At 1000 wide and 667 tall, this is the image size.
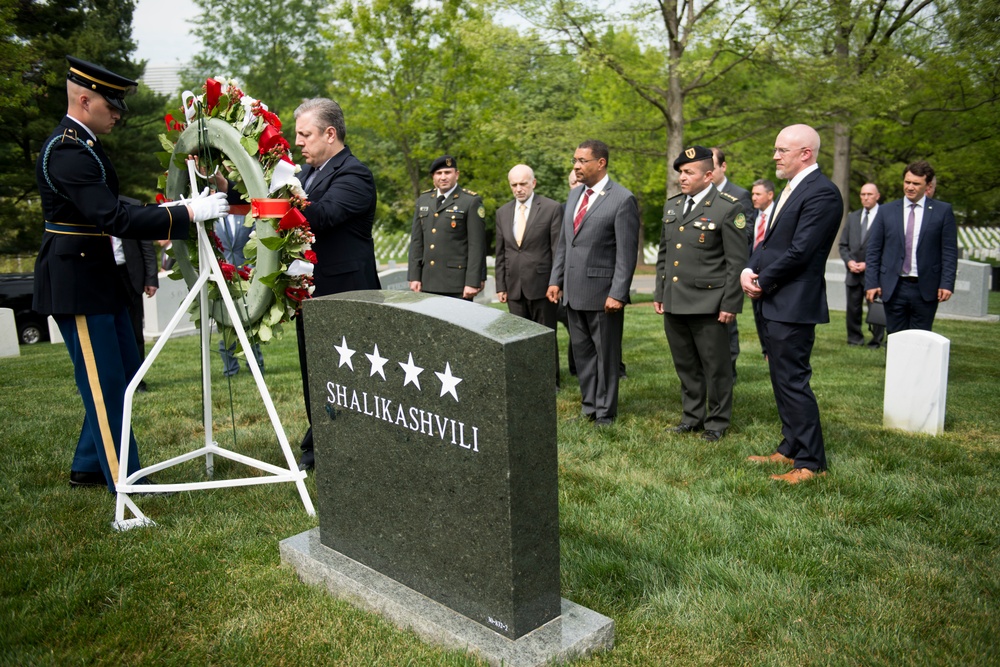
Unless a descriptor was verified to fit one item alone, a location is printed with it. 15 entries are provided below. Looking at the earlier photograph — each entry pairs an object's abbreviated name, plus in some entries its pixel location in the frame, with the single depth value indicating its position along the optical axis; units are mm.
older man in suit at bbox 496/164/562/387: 7398
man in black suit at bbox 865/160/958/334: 6738
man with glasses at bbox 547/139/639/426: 5988
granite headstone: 2643
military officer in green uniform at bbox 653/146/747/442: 5527
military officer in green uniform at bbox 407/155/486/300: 7695
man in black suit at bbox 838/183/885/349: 10039
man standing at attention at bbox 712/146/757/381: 6973
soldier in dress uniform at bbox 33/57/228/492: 4047
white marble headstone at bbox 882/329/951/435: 5609
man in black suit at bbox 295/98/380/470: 4672
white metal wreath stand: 4039
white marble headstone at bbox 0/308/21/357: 10609
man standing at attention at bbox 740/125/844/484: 4598
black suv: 13000
